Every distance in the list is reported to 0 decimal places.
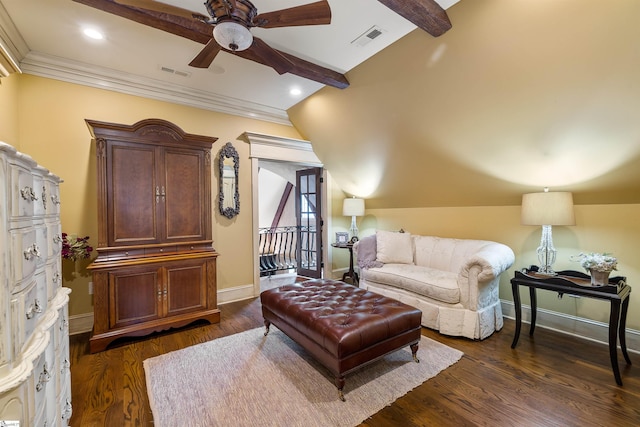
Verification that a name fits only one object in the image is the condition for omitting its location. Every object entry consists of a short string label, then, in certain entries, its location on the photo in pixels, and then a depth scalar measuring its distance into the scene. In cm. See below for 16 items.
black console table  208
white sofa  275
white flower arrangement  217
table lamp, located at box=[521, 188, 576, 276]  251
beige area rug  178
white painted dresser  85
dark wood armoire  270
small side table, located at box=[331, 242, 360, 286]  469
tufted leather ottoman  193
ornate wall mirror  392
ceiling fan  171
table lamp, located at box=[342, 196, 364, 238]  480
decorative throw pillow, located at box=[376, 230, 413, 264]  390
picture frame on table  492
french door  520
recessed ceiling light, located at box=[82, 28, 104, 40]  245
